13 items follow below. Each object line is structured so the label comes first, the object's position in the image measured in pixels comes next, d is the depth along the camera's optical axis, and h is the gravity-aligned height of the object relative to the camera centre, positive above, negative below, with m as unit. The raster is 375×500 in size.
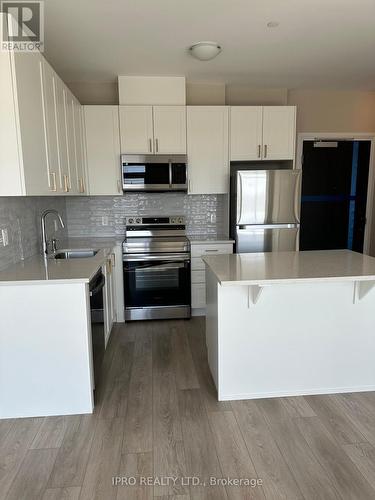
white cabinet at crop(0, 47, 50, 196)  1.84 +0.39
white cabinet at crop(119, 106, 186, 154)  3.66 +0.71
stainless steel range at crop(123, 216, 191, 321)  3.58 -0.87
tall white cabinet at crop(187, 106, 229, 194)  3.73 +0.50
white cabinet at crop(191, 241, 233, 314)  3.72 -0.77
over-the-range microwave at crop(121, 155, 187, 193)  3.66 +0.25
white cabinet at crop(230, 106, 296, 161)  3.78 +0.69
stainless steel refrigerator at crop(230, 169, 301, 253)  3.55 -0.16
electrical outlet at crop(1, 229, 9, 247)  2.35 -0.27
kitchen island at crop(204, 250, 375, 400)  2.22 -0.92
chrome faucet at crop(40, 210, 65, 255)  2.70 -0.33
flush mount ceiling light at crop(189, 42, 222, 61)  2.80 +1.20
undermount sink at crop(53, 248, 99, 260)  3.20 -0.53
